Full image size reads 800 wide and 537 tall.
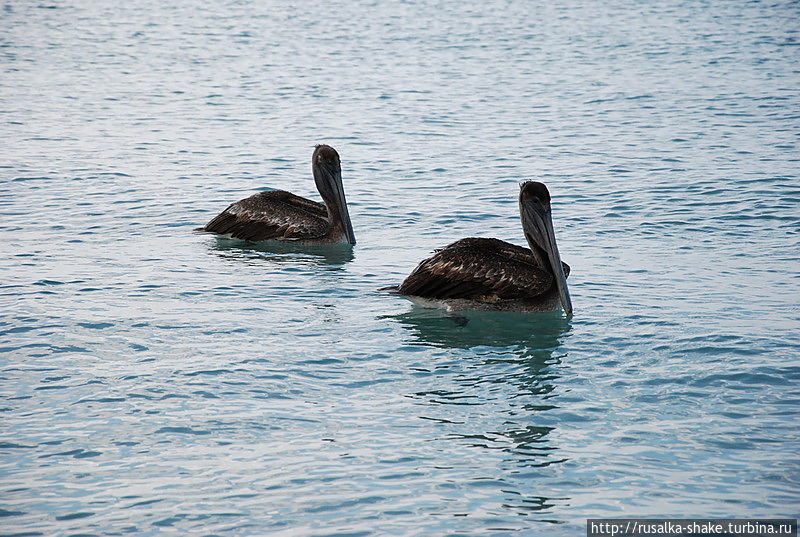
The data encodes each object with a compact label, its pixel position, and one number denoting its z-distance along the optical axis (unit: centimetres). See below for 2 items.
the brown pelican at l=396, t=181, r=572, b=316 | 1887
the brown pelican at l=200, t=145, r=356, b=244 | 2450
